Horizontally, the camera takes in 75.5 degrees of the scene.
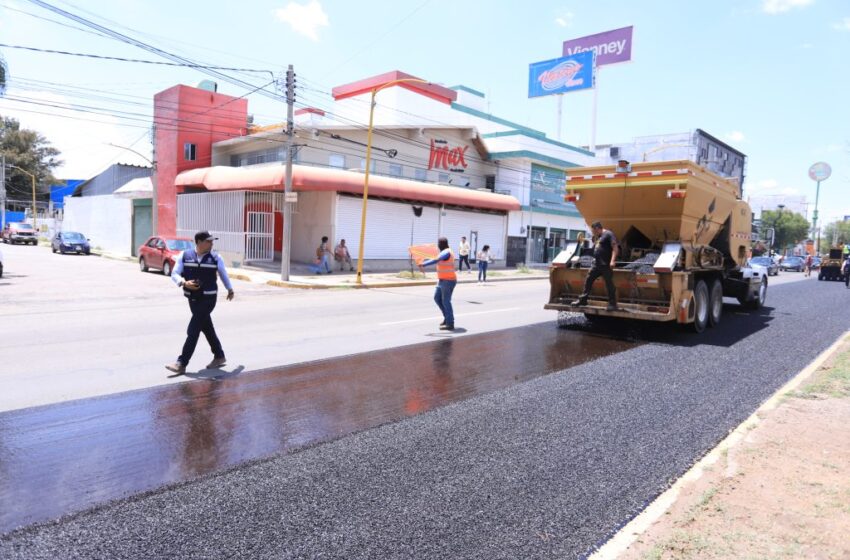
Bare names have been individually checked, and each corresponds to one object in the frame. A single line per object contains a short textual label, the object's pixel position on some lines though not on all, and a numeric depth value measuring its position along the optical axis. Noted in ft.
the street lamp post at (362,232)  66.28
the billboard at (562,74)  143.23
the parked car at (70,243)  109.91
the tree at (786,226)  244.22
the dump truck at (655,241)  32.07
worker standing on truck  31.96
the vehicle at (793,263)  157.58
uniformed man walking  21.11
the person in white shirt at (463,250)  81.92
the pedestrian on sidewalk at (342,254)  79.35
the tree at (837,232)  311.02
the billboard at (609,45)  144.05
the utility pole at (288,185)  63.26
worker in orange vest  33.35
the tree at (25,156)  223.51
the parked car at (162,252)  70.03
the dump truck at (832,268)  97.69
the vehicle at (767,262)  109.29
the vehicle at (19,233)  141.69
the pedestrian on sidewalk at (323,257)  76.23
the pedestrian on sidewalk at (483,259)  75.97
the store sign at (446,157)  103.43
